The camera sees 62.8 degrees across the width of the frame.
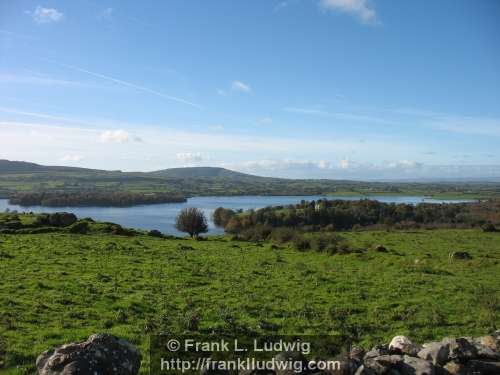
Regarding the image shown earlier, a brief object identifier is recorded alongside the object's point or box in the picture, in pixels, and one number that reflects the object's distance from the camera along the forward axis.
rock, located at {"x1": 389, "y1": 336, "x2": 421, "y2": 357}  8.03
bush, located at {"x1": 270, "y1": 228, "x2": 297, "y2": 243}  44.57
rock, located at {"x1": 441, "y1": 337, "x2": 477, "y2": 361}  7.63
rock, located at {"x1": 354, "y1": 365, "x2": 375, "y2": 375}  6.58
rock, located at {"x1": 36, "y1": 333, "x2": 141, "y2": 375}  6.32
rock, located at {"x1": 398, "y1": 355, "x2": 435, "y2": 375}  6.87
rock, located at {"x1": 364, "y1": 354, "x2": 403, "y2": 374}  6.86
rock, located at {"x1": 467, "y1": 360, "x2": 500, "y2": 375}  7.37
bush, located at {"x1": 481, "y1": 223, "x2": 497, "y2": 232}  56.33
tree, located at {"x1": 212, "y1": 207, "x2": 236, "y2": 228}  89.31
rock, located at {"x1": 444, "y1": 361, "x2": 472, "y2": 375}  7.23
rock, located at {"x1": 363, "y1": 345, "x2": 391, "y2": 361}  7.63
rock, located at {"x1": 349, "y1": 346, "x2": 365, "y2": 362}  7.43
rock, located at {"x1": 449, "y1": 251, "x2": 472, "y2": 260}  31.84
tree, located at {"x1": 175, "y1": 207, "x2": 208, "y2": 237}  57.59
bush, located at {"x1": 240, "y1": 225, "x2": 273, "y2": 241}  49.47
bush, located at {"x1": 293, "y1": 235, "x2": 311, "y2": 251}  37.42
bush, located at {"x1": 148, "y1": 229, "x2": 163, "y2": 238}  44.66
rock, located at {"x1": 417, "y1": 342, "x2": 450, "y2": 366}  7.52
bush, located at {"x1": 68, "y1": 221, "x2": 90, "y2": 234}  40.34
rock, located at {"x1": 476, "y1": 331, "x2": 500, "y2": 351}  8.76
